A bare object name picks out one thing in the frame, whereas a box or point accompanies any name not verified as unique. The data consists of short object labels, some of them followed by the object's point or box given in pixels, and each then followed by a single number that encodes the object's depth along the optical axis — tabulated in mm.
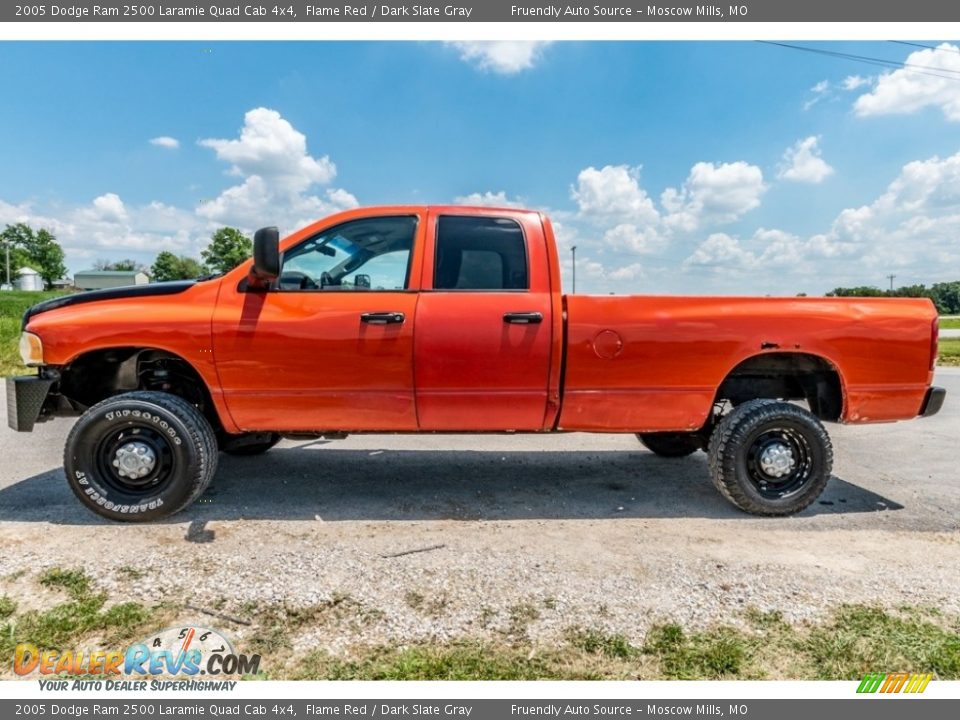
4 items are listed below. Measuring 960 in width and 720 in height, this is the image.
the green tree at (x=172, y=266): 89225
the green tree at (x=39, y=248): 100188
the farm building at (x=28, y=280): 86000
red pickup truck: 3480
